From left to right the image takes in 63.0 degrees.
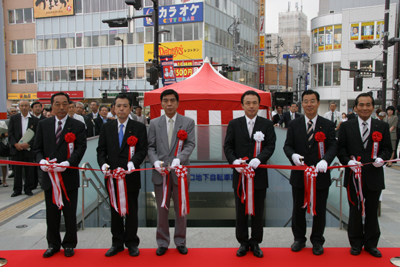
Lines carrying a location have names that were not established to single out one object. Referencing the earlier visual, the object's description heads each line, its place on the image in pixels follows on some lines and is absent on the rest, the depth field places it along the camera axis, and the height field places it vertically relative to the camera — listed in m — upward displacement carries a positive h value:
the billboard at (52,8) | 36.57 +11.73
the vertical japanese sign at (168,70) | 14.34 +1.82
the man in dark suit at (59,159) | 3.90 -0.57
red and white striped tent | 10.07 +0.29
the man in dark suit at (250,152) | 3.90 -0.51
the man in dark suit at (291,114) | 12.12 -0.15
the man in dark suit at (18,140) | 7.06 -0.64
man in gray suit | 4.02 -0.51
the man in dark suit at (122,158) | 3.95 -0.57
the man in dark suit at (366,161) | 3.86 -0.63
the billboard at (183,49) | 32.72 +6.20
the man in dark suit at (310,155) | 3.94 -0.54
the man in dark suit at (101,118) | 9.30 -0.20
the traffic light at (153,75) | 11.13 +1.23
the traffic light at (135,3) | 9.47 +3.16
